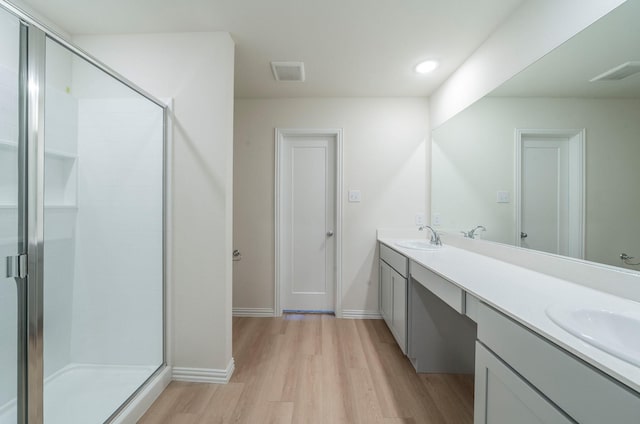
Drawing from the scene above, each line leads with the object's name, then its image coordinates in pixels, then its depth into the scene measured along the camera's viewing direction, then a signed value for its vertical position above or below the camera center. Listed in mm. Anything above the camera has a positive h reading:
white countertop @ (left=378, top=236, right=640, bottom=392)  613 -338
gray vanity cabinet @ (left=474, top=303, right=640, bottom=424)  587 -480
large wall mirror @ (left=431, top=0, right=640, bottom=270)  1050 +325
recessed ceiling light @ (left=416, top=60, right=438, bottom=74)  2148 +1245
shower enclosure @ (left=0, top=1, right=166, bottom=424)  1026 -119
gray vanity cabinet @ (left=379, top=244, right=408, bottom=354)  1972 -701
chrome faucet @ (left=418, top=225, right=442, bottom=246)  2414 -262
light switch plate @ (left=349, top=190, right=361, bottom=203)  2812 +169
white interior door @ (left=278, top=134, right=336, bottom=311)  2922 -122
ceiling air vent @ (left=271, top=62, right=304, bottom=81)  2176 +1244
